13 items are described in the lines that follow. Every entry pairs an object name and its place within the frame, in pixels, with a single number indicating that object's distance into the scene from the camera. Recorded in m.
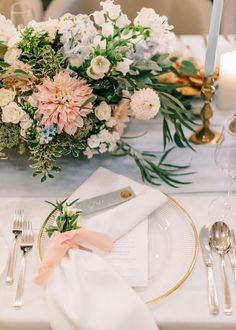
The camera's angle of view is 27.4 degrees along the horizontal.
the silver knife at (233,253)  0.92
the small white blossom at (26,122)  1.05
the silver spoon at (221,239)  0.94
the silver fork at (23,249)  0.86
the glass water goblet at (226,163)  1.02
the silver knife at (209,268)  0.85
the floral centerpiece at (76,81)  1.02
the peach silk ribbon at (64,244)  0.87
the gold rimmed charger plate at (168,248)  0.88
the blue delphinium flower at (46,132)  1.03
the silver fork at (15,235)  0.90
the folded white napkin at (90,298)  0.80
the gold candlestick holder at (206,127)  1.21
